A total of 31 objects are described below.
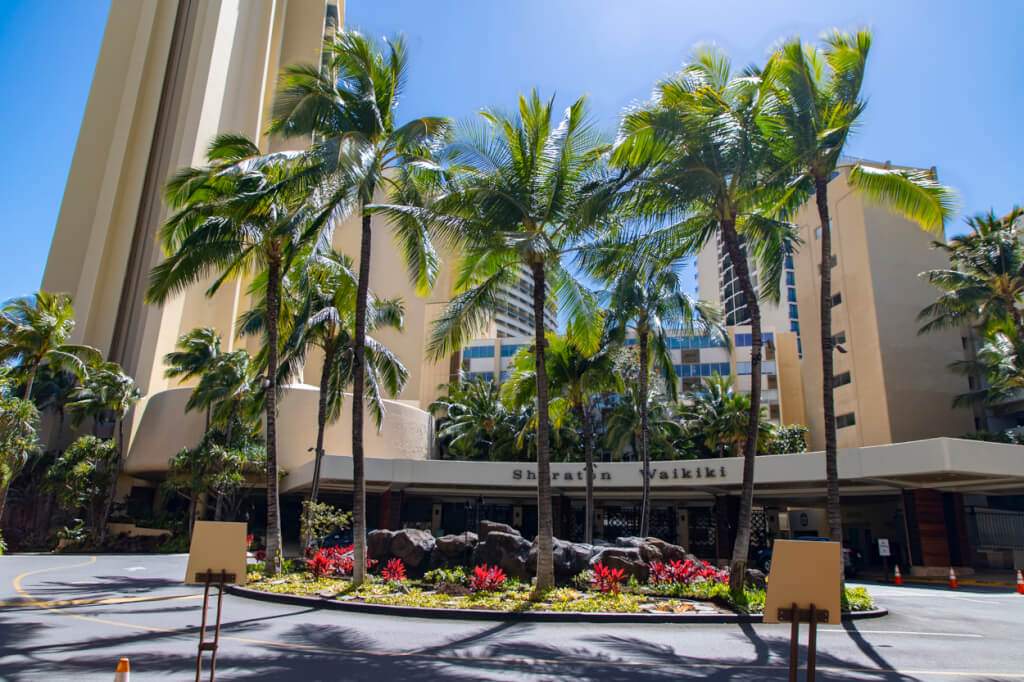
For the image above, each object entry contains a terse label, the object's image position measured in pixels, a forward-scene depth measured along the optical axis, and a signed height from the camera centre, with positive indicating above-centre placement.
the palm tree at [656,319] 22.42 +7.15
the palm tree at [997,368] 29.39 +7.85
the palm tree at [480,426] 45.56 +6.49
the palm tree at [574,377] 23.38 +5.13
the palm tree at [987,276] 30.17 +11.87
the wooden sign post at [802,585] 4.88 -0.38
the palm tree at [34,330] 25.83 +6.83
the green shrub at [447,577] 15.28 -1.27
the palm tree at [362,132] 15.84 +9.31
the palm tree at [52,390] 35.75 +6.20
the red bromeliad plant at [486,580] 14.34 -1.22
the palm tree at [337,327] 20.72 +6.00
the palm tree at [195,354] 34.38 +7.99
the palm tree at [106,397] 31.80 +5.31
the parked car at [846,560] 24.77 -1.04
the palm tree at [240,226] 15.80 +7.18
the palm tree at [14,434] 22.08 +2.42
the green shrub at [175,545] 31.03 -1.53
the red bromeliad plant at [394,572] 15.89 -1.23
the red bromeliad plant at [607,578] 14.43 -1.13
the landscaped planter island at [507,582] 12.72 -1.31
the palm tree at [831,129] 14.01 +8.34
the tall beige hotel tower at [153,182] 36.78 +20.91
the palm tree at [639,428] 38.09 +5.84
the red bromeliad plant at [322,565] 16.92 -1.20
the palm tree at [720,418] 39.19 +6.65
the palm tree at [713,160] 14.05 +7.80
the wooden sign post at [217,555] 6.13 -0.37
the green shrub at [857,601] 13.33 -1.33
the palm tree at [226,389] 31.61 +5.80
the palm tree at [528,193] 14.88 +7.35
